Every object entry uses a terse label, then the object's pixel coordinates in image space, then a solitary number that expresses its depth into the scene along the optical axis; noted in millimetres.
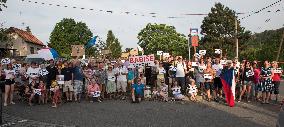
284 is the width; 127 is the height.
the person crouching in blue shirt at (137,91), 9162
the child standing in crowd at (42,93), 8750
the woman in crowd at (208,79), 9308
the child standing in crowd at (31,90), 8715
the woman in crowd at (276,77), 8512
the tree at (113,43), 71957
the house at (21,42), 42139
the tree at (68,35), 46427
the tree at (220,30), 41648
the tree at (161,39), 54225
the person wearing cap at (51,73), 9048
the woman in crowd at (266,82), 8569
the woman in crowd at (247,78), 8831
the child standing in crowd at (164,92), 9243
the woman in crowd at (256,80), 8837
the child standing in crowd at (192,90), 9316
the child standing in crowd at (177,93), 9186
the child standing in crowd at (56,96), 8626
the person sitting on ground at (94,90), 9471
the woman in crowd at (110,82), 9934
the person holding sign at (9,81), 8610
